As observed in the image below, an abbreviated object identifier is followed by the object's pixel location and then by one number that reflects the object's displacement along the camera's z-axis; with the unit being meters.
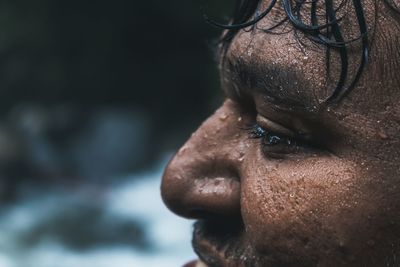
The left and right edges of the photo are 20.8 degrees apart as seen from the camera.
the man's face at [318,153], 0.37
